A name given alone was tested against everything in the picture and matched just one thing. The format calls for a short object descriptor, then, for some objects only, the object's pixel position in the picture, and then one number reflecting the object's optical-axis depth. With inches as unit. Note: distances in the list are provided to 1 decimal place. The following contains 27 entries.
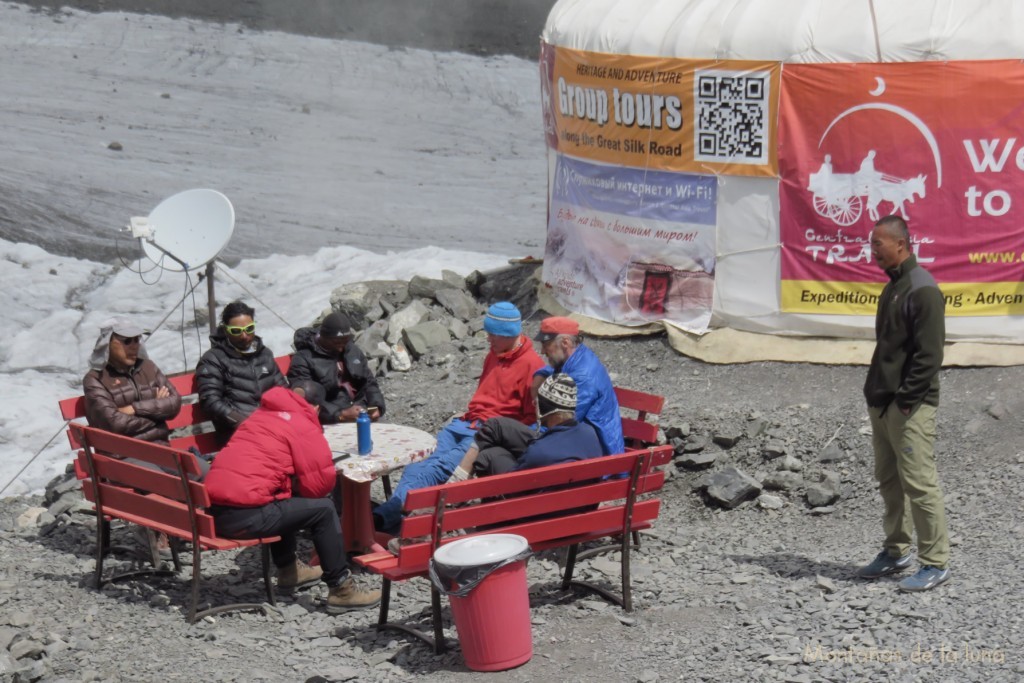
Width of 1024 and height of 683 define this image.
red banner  714.8
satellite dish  738.2
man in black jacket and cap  615.2
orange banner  762.2
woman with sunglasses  598.2
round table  522.9
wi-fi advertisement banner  800.9
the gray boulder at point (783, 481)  629.0
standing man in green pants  456.4
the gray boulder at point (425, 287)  982.4
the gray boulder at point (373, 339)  911.0
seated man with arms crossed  553.9
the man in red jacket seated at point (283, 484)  482.6
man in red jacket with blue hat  560.4
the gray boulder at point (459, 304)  953.5
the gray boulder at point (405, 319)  926.9
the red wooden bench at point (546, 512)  452.1
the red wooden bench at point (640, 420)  580.1
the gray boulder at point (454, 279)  1003.3
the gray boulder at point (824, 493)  610.5
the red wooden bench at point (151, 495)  484.4
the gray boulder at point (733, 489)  618.8
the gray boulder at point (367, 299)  978.7
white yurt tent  717.9
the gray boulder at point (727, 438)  671.8
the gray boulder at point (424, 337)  900.0
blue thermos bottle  537.0
